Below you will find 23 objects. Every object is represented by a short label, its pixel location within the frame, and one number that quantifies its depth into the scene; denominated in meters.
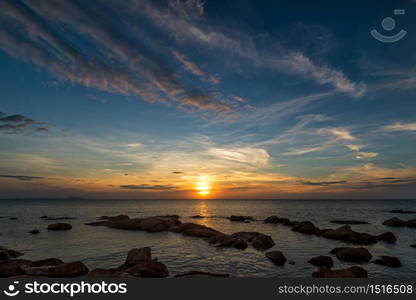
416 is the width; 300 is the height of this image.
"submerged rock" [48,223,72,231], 44.00
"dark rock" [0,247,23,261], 22.66
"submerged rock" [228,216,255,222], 64.94
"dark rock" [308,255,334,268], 21.11
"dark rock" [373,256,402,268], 21.17
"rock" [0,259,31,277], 16.75
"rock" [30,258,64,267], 18.04
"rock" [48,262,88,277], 16.55
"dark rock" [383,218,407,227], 50.66
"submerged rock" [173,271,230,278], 16.73
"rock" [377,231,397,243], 33.33
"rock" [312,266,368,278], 15.35
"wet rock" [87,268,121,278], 15.03
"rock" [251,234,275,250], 27.75
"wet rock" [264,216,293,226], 54.37
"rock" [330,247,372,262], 22.27
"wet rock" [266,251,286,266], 21.61
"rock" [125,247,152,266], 19.54
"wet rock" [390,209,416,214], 102.26
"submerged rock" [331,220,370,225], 59.11
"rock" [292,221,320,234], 38.59
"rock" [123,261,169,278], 16.64
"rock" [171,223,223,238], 36.32
